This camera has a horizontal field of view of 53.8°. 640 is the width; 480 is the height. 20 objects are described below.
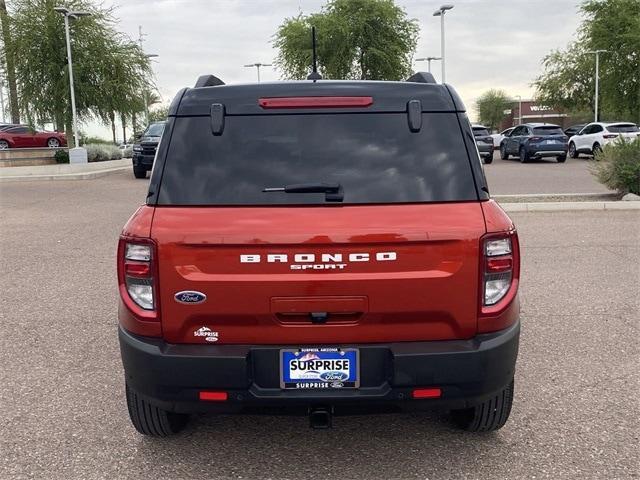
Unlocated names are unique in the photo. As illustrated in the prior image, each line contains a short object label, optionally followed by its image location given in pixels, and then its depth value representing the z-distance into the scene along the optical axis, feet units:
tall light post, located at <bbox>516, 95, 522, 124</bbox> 372.03
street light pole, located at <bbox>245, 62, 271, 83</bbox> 214.90
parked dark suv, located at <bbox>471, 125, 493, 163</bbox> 89.56
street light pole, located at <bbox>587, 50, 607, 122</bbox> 131.27
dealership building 361.02
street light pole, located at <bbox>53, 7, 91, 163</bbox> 83.18
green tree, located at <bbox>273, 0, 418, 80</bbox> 144.77
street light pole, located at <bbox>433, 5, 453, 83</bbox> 129.65
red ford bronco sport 9.00
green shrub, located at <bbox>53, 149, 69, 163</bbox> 94.33
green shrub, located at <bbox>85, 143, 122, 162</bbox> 99.60
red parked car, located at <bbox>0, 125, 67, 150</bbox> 104.83
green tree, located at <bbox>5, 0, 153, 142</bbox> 92.17
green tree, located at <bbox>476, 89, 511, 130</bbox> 371.76
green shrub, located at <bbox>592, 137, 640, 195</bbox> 43.11
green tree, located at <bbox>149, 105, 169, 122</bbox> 264.01
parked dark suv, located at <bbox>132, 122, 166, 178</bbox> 72.38
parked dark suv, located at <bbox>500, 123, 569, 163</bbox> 89.35
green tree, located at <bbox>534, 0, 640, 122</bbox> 130.00
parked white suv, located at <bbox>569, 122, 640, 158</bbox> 91.09
